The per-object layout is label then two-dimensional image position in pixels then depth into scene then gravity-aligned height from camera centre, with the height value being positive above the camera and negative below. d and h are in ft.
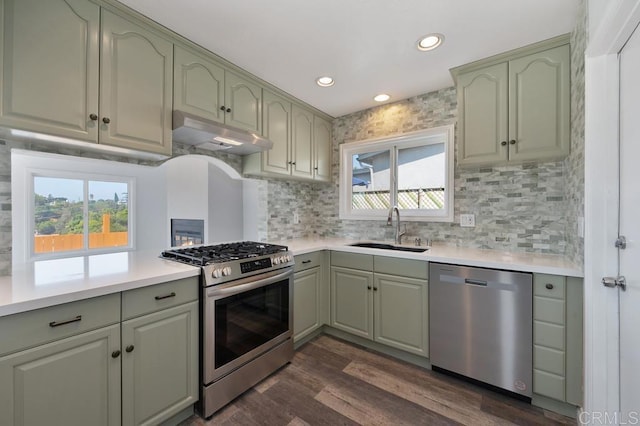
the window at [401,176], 8.47 +1.26
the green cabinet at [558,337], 5.10 -2.43
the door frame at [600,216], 4.22 -0.05
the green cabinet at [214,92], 5.98 +2.95
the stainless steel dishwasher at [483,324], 5.57 -2.50
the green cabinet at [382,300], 6.89 -2.45
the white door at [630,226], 3.68 -0.18
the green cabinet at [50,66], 4.02 +2.33
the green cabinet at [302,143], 9.03 +2.40
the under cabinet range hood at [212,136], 5.74 +1.80
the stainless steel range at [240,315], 5.25 -2.29
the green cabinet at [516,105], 5.83 +2.51
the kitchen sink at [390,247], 7.92 -1.11
